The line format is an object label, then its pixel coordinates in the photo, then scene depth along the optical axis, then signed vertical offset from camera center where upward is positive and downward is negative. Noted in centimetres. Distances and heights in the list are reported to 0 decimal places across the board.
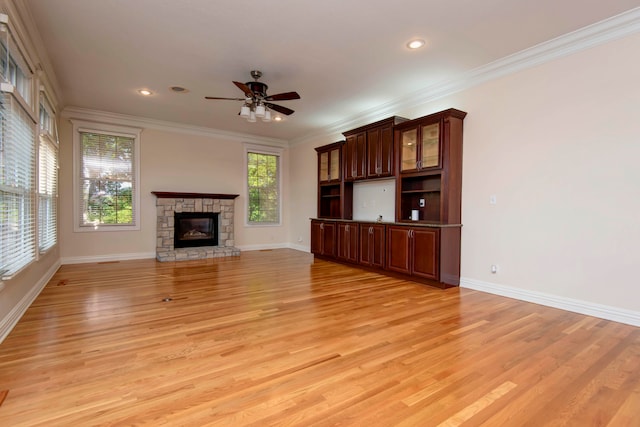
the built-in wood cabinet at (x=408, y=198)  441 +20
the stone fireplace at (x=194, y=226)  682 -40
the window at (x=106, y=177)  623 +61
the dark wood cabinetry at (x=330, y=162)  647 +99
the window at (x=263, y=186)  820 +61
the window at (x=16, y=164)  261 +39
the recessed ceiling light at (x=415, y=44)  358 +188
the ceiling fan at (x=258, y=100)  415 +144
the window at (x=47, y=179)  411 +39
